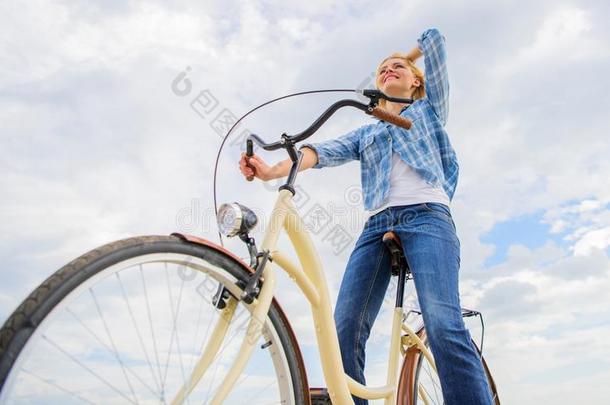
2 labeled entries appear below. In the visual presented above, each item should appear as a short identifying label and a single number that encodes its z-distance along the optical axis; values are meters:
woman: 2.55
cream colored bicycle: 1.38
